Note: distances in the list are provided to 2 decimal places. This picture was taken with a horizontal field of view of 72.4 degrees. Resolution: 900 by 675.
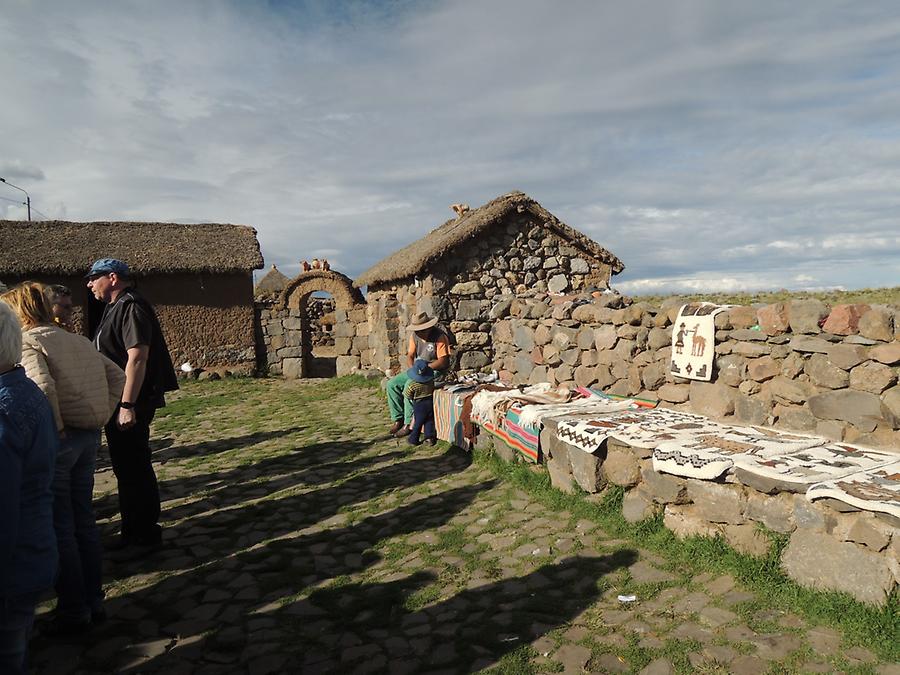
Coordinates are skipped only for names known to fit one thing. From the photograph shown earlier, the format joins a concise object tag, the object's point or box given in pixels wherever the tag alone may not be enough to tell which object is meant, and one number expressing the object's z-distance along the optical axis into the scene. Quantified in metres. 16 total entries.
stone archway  17.84
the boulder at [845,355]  4.88
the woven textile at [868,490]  3.43
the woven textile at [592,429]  5.54
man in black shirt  4.77
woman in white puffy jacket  3.61
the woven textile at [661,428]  5.26
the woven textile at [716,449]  4.53
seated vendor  8.39
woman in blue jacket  2.36
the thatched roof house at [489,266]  11.59
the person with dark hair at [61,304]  4.31
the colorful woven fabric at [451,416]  7.99
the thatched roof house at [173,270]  15.96
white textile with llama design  6.24
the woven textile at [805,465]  3.97
